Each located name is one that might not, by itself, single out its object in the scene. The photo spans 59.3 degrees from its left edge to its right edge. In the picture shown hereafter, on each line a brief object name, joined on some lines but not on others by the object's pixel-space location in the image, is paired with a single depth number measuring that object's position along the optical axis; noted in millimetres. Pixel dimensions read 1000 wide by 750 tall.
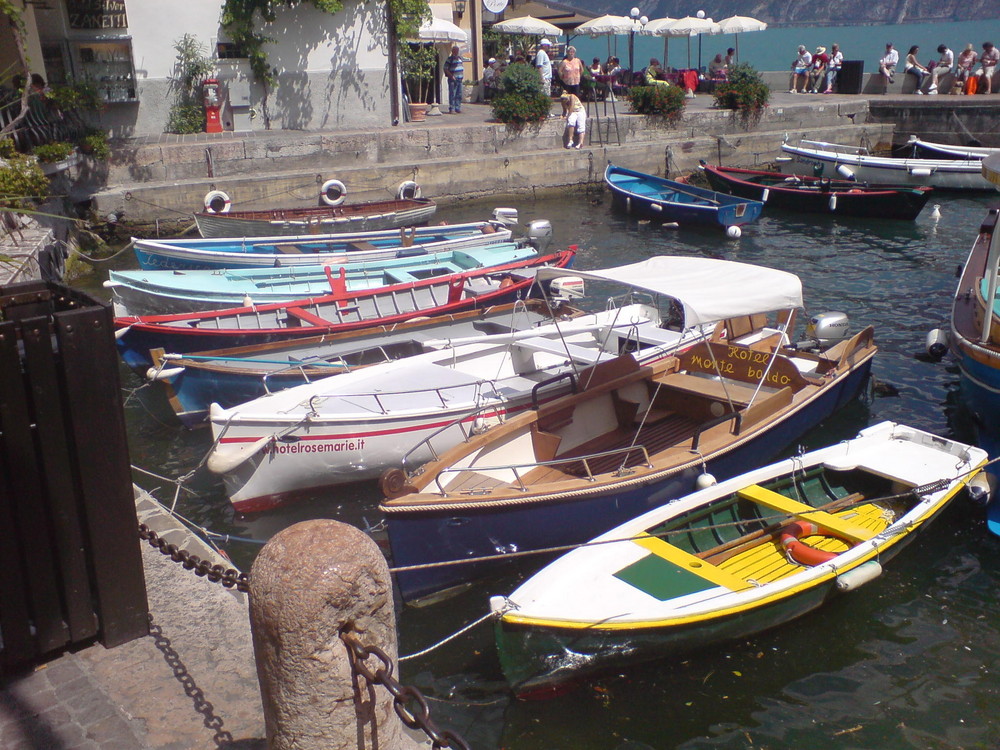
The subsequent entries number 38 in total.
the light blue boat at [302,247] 13586
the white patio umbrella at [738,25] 29828
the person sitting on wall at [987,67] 28281
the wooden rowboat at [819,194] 19859
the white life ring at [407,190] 20094
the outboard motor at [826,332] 9844
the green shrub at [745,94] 25516
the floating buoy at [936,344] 10219
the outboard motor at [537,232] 14587
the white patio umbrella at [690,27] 29417
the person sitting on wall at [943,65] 28516
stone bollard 2602
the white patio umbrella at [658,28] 29484
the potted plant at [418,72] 23375
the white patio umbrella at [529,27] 28188
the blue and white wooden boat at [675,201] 19297
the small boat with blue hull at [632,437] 6531
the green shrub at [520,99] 22562
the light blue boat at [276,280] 11578
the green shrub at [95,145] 17719
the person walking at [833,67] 30047
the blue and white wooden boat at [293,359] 9547
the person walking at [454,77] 24234
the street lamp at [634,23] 29256
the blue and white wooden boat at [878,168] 22969
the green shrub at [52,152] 15672
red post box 19984
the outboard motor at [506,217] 15852
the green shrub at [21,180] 11023
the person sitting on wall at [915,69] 29047
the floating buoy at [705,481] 7078
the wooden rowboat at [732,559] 5410
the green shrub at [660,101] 24531
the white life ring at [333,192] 19391
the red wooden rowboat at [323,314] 10312
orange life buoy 6379
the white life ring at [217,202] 17812
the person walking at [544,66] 25188
